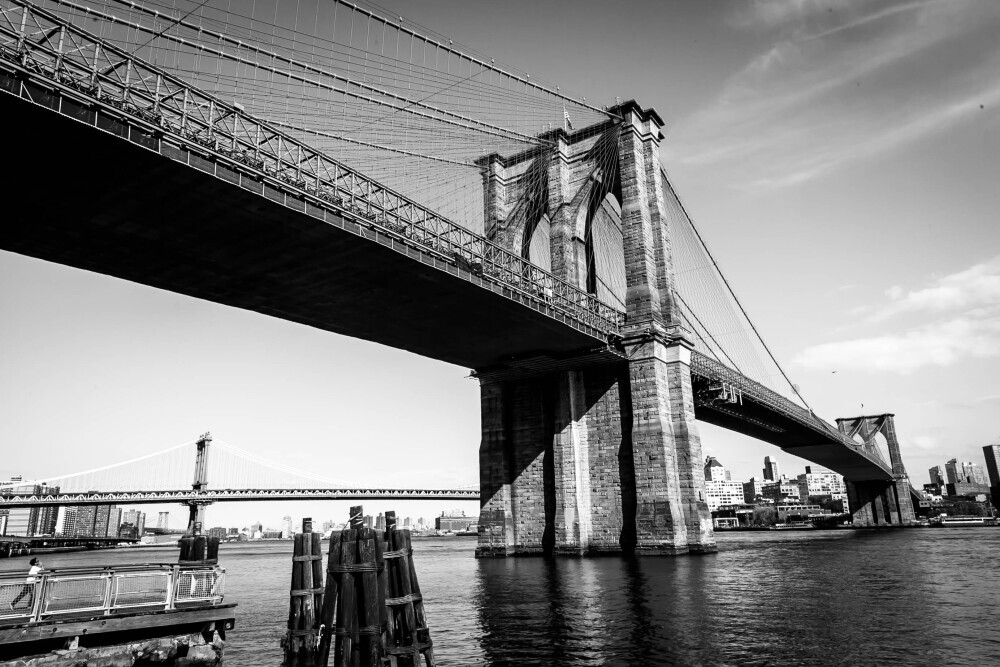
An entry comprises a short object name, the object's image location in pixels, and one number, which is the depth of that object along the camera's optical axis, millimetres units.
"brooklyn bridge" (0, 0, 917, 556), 19609
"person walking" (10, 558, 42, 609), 11914
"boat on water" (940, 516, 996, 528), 110500
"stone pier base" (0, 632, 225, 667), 11836
